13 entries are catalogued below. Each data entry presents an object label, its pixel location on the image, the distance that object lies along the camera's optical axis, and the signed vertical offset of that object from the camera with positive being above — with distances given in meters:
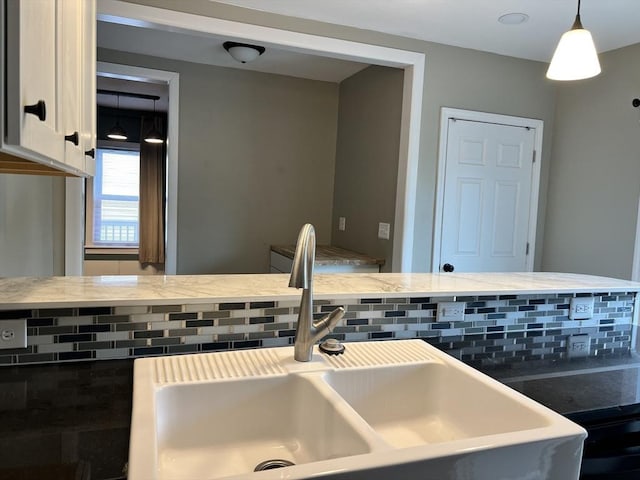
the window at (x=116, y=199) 6.47 -0.03
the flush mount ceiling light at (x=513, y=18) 2.72 +1.17
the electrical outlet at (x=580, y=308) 1.80 -0.34
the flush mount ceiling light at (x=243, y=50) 3.31 +1.09
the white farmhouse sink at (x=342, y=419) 0.77 -0.43
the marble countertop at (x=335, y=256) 3.34 -0.37
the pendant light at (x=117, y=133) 5.70 +0.79
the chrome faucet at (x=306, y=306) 1.05 -0.24
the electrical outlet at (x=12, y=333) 1.17 -0.35
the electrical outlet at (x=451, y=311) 1.60 -0.34
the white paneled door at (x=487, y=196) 3.41 +0.14
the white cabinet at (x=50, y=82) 0.73 +0.22
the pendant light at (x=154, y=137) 5.65 +0.75
